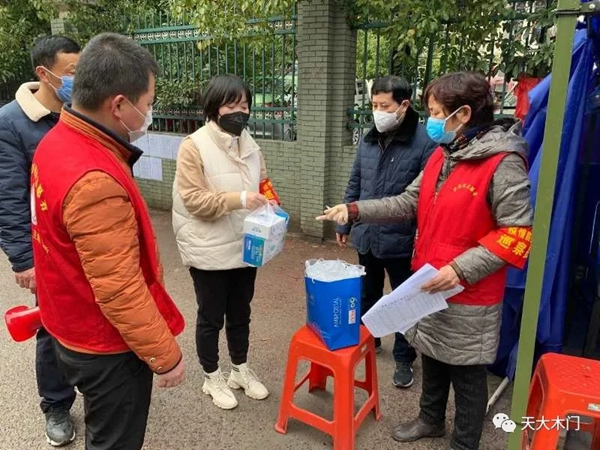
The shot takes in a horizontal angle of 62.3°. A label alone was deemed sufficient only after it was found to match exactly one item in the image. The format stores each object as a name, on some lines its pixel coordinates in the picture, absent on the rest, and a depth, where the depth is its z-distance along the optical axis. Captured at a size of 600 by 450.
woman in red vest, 1.97
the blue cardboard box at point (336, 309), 2.31
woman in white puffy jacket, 2.45
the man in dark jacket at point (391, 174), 2.77
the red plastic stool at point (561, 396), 1.74
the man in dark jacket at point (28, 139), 2.24
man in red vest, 1.45
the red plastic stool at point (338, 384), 2.36
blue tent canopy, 2.36
